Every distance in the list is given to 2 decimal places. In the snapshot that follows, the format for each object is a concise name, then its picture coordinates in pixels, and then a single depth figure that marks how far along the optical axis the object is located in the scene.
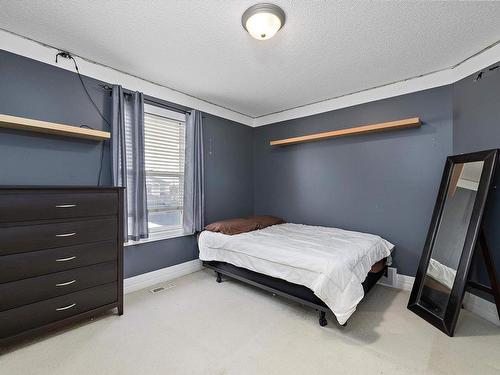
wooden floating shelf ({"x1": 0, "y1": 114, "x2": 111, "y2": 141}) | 1.88
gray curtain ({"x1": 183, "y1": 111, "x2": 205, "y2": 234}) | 3.30
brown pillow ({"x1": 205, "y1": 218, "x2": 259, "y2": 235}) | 3.06
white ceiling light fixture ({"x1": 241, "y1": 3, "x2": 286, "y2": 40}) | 1.69
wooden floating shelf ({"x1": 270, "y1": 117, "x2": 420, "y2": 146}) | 2.69
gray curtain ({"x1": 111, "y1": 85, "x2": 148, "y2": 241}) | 2.60
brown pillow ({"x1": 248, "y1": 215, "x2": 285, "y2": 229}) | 3.44
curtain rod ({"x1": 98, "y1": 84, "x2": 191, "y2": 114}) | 2.62
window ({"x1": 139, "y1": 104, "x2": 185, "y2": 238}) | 3.04
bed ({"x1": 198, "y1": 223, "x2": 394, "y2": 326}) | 1.97
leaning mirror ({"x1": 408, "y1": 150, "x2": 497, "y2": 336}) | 1.99
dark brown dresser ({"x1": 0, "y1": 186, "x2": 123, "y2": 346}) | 1.69
